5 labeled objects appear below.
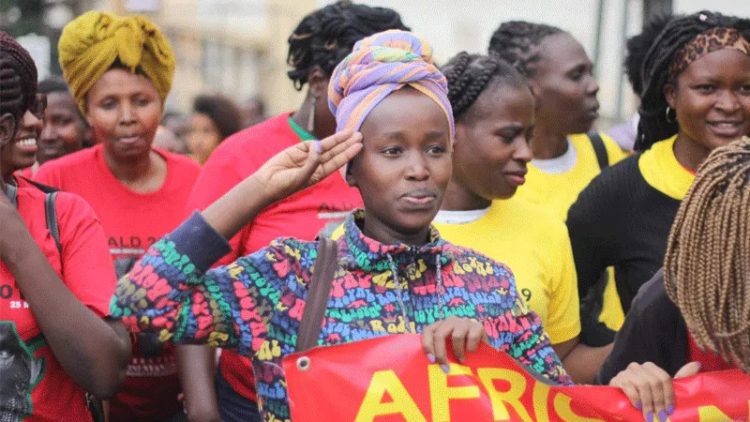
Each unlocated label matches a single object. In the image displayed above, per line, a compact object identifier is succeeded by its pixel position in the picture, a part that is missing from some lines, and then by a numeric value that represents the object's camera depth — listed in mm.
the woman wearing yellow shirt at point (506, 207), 4262
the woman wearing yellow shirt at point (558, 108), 5844
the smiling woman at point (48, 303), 3396
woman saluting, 2973
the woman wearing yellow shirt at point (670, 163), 4652
